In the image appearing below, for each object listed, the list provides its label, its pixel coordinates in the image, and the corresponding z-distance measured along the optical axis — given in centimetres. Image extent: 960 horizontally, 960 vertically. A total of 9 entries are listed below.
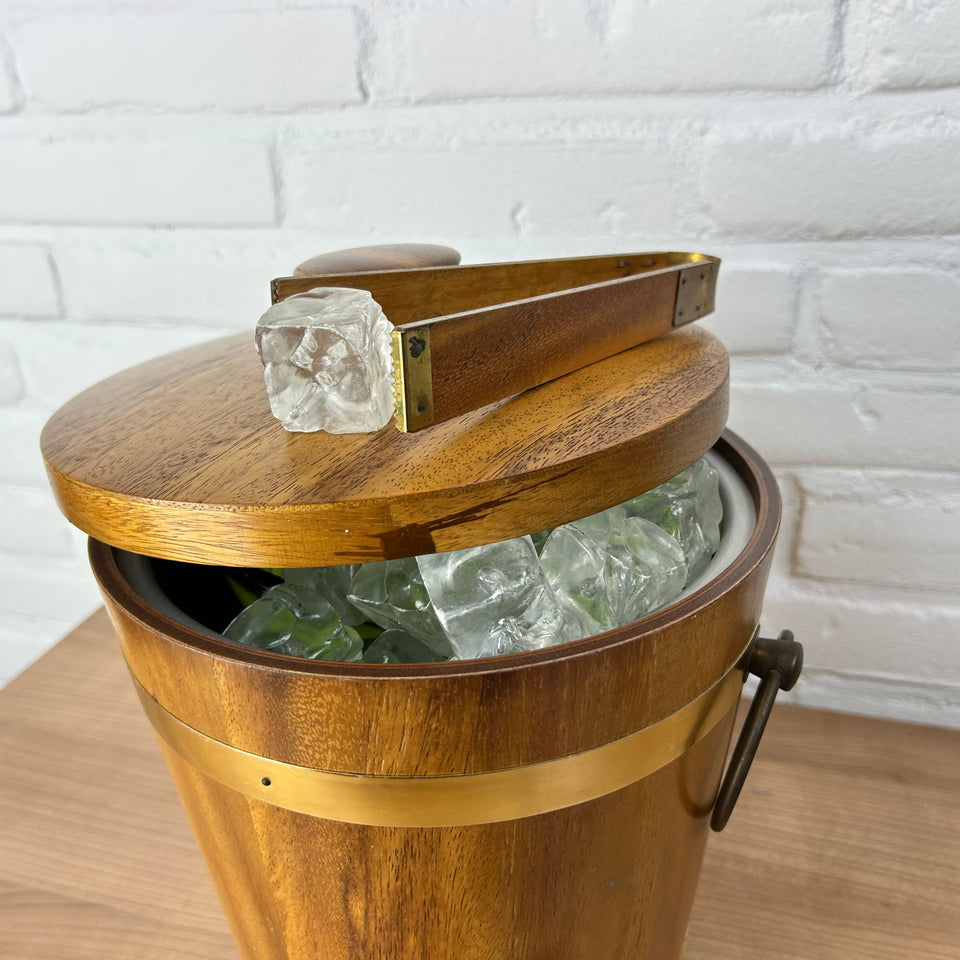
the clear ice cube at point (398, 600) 43
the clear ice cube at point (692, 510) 46
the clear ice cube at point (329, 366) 37
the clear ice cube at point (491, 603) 40
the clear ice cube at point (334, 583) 46
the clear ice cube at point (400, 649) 43
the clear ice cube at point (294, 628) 41
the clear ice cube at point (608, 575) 42
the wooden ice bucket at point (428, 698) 33
